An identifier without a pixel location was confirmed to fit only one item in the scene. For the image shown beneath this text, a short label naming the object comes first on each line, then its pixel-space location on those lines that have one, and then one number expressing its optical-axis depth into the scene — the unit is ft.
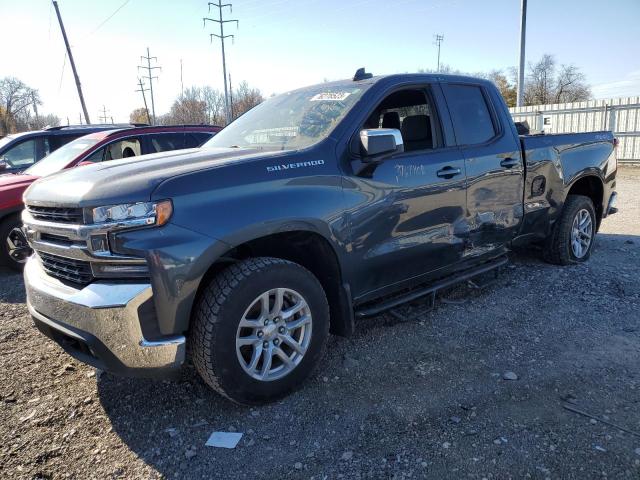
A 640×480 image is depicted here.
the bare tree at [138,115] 229.99
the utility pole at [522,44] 66.08
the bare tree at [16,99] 239.03
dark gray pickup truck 7.95
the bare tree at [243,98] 190.41
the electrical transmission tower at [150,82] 190.19
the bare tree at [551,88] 162.09
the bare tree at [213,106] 209.67
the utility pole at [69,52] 79.41
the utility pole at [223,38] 137.84
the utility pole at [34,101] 236.84
